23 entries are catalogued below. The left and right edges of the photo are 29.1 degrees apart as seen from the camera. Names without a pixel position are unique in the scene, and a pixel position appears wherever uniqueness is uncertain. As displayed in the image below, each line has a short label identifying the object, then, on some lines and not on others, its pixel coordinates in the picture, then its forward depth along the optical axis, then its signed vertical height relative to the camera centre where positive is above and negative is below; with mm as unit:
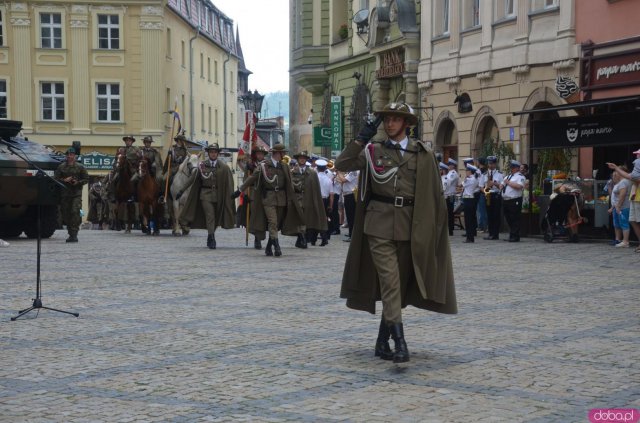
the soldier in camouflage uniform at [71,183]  25016 -94
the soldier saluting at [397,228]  8758 -353
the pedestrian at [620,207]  22062 -496
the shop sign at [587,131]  22766 +943
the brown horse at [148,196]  27094 -387
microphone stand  11137 -1177
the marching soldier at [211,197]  23078 -348
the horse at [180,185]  26981 -142
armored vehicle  24234 -253
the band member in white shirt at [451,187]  27859 -182
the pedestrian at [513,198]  25000 -384
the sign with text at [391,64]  37125 +3526
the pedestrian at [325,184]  27000 -114
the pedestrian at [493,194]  26031 -315
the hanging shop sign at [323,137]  43250 +1470
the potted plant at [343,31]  44312 +5312
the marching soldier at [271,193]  20141 -237
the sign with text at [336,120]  43500 +2079
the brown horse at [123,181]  27328 -56
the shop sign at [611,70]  25281 +2305
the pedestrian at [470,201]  25094 -458
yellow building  58250 +5104
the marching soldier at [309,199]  22641 -375
